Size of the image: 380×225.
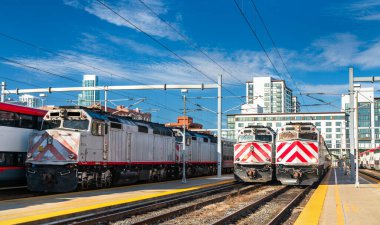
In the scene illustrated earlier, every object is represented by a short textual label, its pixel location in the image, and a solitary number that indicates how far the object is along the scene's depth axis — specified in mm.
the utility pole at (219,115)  31469
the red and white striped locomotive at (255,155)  24281
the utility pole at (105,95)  31420
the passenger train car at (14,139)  17406
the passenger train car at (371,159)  54412
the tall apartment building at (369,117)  149625
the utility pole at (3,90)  32125
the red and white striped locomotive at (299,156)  22922
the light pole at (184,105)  26491
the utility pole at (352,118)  27583
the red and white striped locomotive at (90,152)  17734
